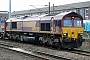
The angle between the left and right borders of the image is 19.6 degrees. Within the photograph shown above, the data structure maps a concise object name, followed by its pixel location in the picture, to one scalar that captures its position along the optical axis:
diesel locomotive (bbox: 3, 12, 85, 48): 19.89
